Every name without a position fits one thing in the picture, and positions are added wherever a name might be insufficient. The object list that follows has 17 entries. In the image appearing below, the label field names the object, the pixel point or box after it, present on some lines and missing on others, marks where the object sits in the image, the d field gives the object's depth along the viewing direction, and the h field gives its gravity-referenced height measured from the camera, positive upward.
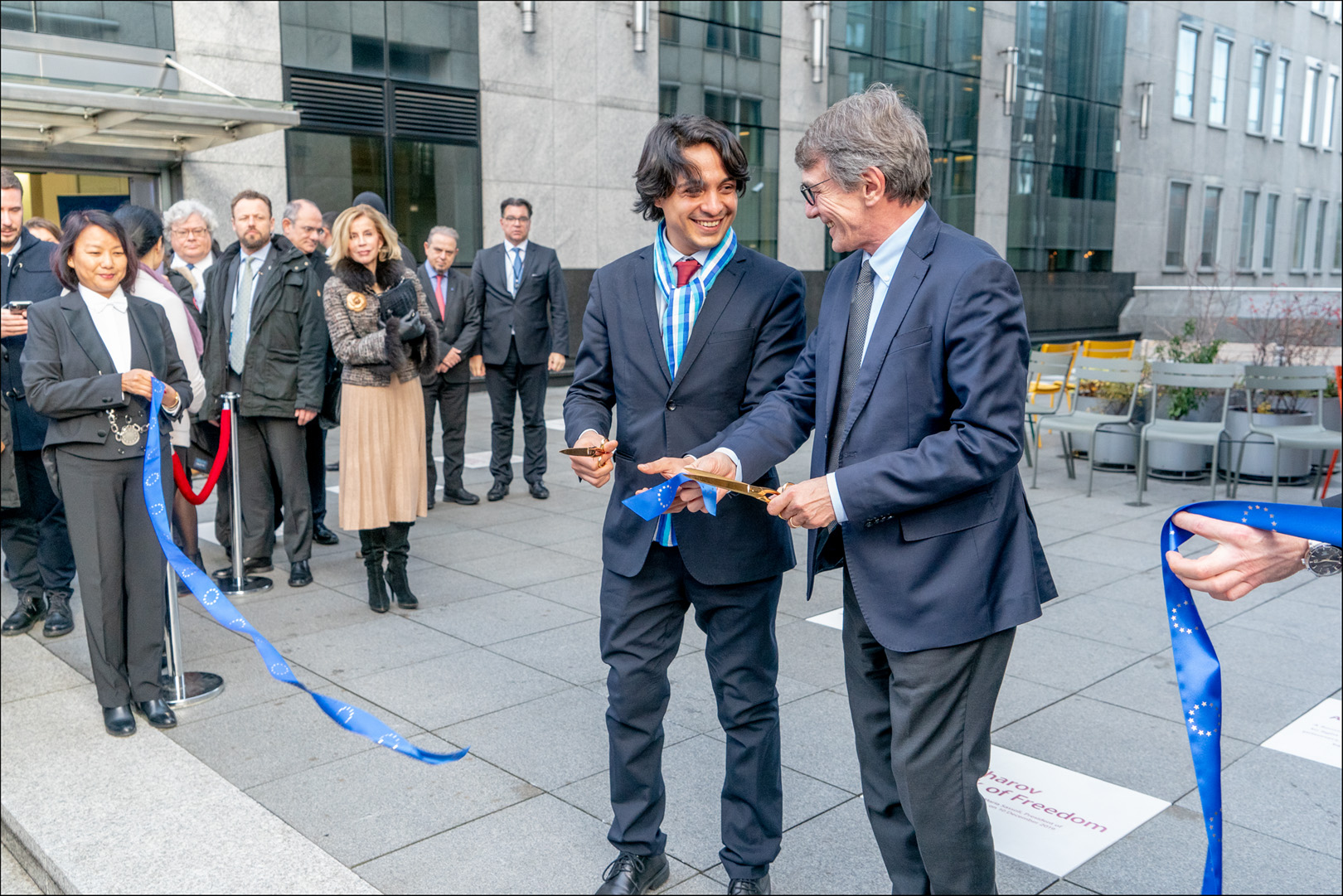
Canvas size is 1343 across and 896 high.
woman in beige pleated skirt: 5.63 -0.65
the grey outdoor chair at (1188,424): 8.62 -1.13
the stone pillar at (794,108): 20.48 +2.85
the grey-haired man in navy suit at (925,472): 2.31 -0.42
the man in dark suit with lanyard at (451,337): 8.43 -0.58
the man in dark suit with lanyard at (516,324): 8.84 -0.48
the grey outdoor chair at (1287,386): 8.65 -0.93
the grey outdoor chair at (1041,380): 10.05 -1.07
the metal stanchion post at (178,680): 4.66 -1.76
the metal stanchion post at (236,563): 6.16 -1.64
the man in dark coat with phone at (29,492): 5.57 -1.18
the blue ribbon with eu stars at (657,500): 2.68 -0.56
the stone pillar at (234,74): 13.08 +2.23
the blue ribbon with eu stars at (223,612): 2.46 -0.98
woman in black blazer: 4.31 -0.70
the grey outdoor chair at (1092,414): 9.39 -1.20
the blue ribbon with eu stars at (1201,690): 1.82 -0.69
